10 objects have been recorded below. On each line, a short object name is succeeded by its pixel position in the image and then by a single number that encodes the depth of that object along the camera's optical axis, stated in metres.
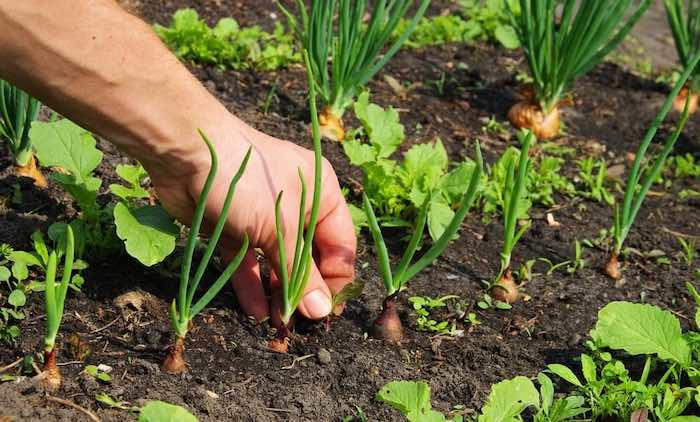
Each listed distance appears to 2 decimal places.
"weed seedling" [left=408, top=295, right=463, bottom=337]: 2.21
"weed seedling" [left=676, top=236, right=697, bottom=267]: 2.65
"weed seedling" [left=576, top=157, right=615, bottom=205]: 2.96
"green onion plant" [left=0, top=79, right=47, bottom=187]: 2.34
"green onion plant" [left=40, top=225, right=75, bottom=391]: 1.63
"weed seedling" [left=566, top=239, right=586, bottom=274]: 2.56
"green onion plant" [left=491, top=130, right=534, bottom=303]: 2.08
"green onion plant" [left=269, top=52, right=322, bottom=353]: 1.79
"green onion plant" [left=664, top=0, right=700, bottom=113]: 3.51
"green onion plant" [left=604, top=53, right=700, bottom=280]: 2.30
